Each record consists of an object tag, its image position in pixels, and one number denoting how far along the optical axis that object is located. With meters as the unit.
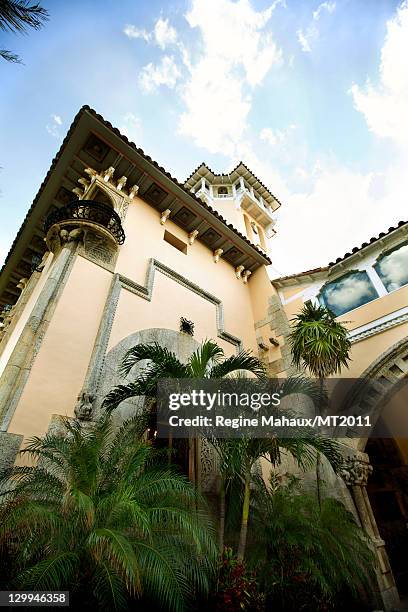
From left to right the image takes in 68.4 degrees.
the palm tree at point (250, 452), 4.64
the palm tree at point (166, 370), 5.02
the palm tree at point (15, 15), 2.93
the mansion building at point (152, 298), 5.35
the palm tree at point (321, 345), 6.44
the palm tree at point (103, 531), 2.84
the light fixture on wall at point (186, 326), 7.99
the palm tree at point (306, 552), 4.41
